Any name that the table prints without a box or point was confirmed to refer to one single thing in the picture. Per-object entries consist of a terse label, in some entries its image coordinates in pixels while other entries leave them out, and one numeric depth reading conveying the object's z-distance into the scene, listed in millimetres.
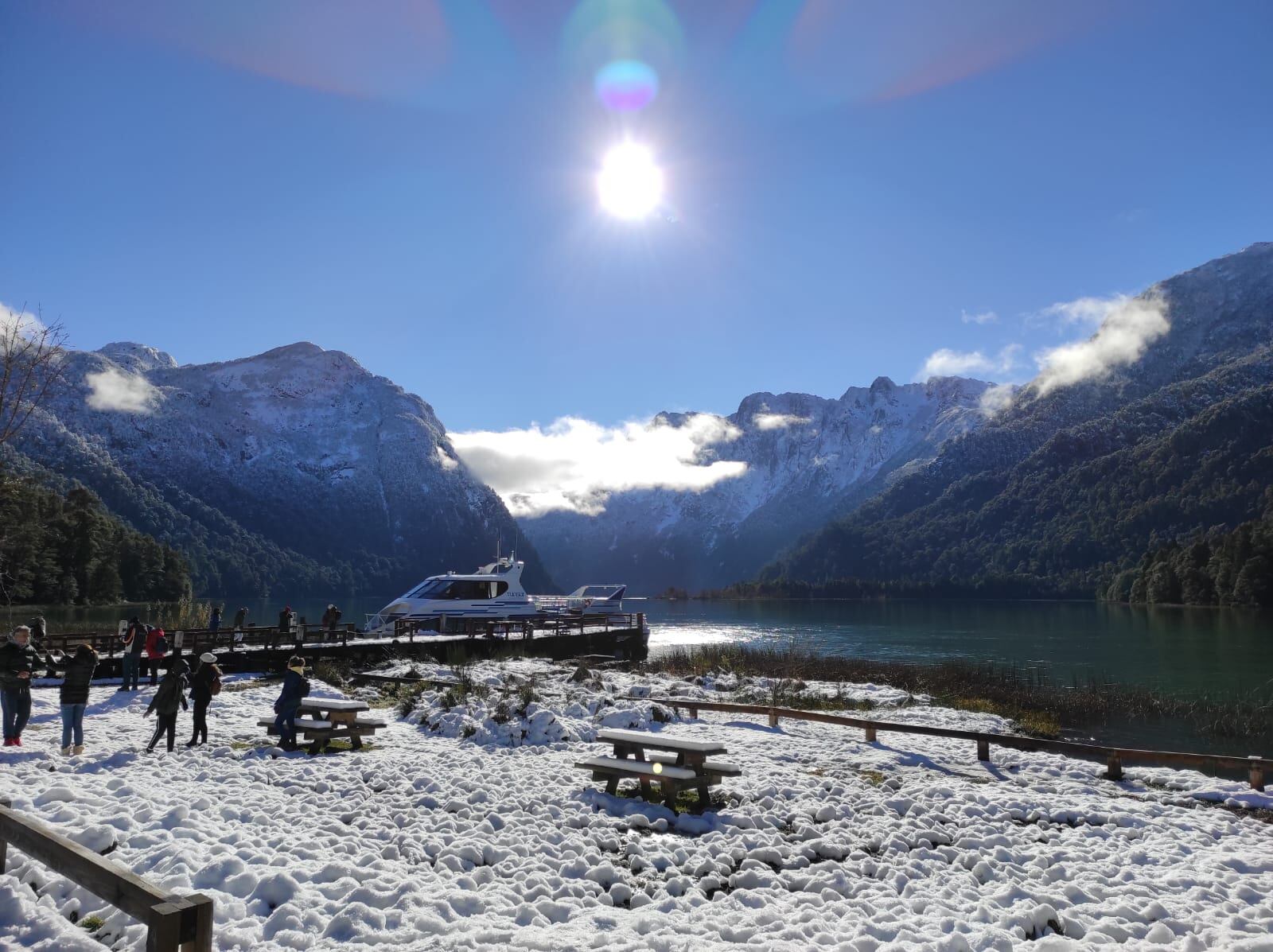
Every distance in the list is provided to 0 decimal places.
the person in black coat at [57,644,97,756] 12531
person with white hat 13664
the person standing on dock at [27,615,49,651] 16938
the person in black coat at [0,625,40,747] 12484
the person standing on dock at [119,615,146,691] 20281
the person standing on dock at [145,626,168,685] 20906
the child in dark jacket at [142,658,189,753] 13034
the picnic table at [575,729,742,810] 10359
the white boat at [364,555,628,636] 38812
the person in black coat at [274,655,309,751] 13578
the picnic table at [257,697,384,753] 13539
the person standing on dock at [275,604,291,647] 30719
